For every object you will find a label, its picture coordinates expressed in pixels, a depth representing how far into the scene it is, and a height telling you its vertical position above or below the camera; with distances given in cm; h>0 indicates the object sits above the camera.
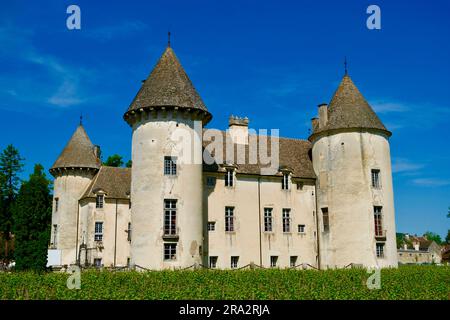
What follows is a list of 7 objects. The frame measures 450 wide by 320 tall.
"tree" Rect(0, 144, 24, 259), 5322 +545
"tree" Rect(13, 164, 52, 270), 4194 +110
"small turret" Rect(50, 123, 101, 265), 4044 +385
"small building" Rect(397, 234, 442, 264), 9169 -411
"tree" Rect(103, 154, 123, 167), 5753 +858
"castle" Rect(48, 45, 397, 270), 2994 +269
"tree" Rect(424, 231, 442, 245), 15223 -202
